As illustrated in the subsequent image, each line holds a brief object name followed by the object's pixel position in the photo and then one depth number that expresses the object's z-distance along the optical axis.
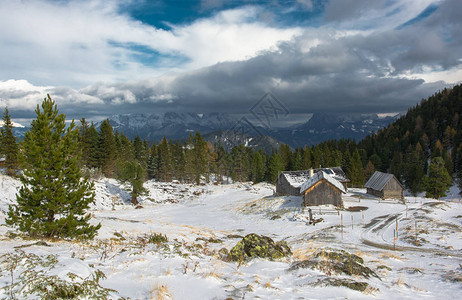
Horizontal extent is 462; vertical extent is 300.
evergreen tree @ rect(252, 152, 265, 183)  91.94
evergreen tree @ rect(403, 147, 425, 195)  84.41
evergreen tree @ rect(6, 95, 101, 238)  12.99
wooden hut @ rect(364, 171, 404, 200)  52.72
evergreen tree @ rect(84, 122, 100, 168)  58.37
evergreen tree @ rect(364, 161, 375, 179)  94.19
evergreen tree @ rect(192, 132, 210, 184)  85.56
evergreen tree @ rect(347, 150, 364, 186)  79.98
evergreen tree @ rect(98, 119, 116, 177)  61.25
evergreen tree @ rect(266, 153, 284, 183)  83.69
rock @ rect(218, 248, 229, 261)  11.24
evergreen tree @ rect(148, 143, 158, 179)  84.69
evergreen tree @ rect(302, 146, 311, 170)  88.66
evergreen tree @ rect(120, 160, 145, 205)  50.84
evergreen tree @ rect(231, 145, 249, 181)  104.64
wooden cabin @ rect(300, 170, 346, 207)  42.38
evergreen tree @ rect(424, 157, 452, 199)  55.16
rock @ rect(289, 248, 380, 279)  9.34
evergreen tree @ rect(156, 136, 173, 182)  81.12
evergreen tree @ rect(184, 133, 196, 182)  85.94
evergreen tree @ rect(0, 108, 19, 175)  40.56
